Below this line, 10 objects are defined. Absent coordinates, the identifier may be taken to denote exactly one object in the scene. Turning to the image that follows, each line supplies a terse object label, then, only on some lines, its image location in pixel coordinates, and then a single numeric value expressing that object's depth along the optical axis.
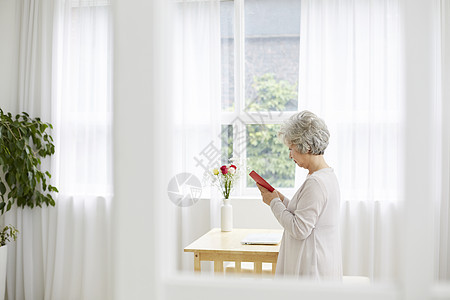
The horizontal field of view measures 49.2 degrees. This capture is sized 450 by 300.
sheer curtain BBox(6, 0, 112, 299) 4.28
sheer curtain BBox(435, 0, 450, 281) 3.81
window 4.23
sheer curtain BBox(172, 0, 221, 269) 4.17
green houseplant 3.97
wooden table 2.75
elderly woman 2.29
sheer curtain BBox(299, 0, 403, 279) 3.90
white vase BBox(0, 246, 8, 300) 3.92
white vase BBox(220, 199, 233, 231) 3.41
